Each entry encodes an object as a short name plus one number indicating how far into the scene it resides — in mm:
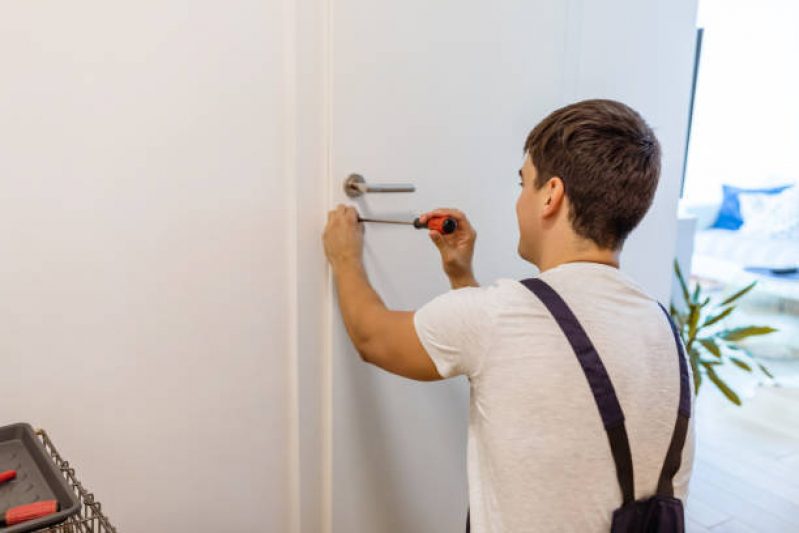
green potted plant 2412
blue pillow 4750
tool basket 684
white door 1176
